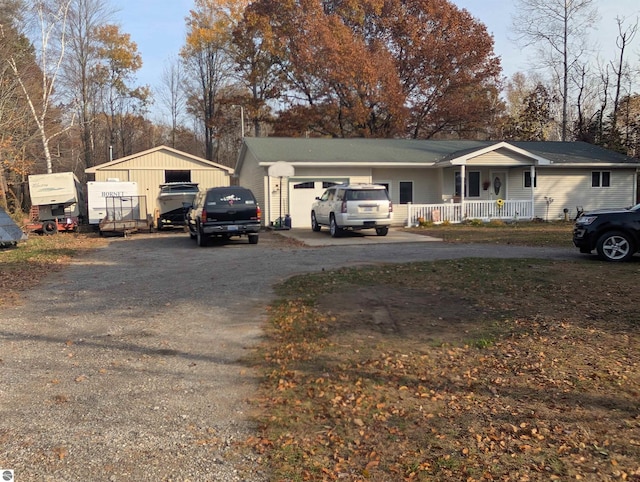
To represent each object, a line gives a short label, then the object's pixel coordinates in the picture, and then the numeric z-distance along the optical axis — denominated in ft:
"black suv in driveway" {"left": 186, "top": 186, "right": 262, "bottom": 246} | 52.54
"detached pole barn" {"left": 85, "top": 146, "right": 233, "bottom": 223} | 91.71
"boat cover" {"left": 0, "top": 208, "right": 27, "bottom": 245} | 53.62
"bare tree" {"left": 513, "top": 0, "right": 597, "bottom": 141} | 126.00
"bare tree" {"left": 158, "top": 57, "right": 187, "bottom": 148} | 159.21
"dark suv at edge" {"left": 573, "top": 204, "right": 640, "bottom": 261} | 36.88
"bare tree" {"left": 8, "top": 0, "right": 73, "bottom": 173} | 99.35
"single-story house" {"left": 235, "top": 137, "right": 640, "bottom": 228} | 76.95
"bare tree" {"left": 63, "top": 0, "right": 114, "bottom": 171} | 121.60
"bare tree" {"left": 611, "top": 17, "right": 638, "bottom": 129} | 123.83
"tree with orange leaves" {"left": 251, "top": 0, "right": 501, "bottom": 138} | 121.90
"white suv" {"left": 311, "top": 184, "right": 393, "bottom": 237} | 58.85
